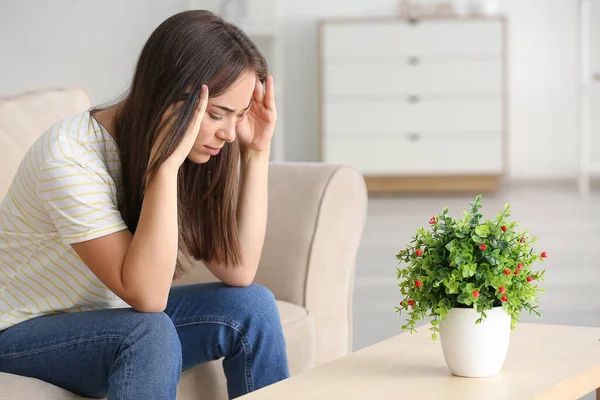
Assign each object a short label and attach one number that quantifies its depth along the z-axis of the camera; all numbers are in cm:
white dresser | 1197
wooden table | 342
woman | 361
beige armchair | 422
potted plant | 345
